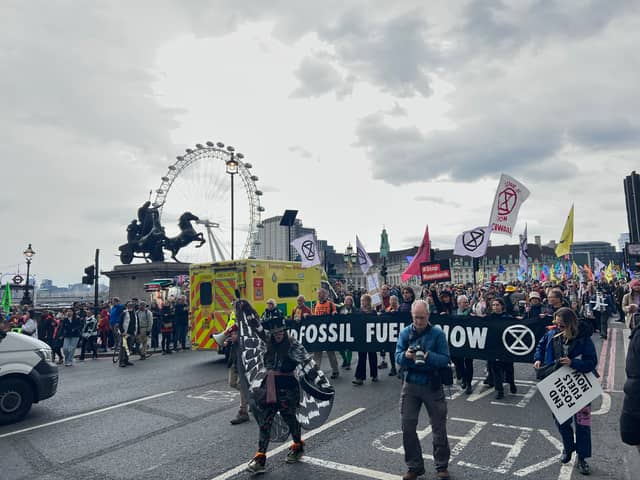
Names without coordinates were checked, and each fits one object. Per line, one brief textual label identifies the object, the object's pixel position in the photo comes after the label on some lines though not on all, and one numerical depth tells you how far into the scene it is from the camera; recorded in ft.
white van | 23.57
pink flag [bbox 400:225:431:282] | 53.16
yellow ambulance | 40.60
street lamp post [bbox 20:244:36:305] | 92.84
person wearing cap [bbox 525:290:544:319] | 28.86
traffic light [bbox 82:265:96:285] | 76.88
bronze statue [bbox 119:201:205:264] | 112.98
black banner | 25.75
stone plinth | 105.81
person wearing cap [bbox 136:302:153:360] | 46.19
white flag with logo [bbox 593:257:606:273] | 101.76
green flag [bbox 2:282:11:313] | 77.36
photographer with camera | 15.03
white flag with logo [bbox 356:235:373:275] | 58.59
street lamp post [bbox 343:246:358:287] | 118.64
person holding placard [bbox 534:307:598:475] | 15.60
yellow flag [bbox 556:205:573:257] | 55.36
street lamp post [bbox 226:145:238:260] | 74.59
